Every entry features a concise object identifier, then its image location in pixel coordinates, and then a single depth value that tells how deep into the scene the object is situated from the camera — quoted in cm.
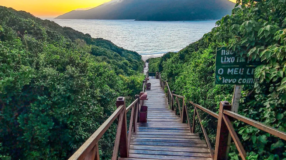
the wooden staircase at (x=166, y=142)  303
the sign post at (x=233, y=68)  238
